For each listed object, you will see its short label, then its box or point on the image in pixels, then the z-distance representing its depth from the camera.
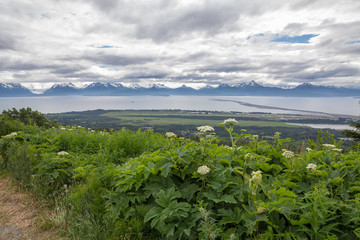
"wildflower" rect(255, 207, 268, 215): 2.17
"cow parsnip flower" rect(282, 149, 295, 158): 3.25
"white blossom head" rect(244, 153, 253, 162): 2.59
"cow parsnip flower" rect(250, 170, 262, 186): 1.98
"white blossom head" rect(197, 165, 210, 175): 2.63
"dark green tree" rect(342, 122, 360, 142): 14.96
